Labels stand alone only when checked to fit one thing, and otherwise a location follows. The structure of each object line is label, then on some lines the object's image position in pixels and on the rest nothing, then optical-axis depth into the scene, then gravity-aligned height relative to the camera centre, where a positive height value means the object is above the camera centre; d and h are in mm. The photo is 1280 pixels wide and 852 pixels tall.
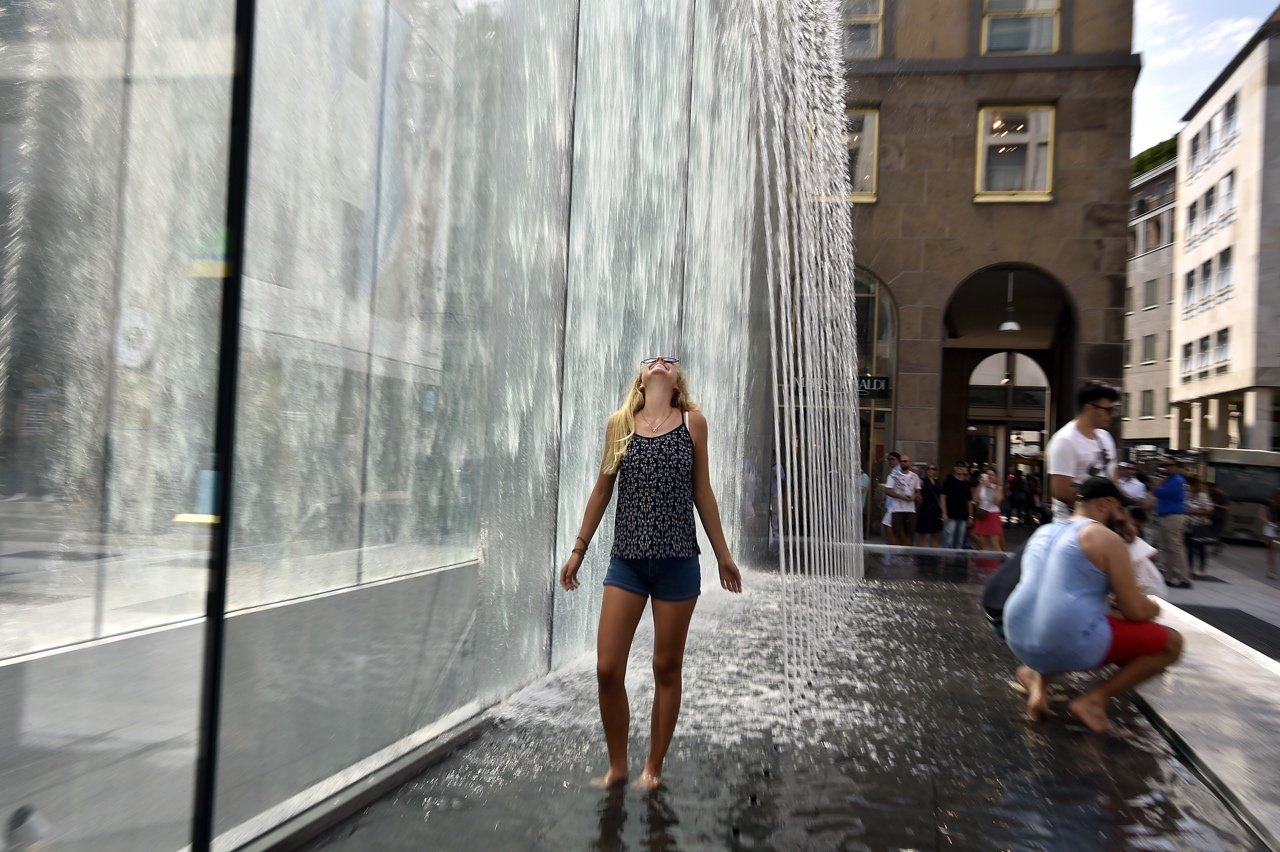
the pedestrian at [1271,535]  17922 -1311
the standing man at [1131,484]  13452 -383
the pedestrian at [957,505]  16656 -883
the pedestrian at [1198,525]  16891 -1100
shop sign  21172 +1126
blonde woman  4051 -392
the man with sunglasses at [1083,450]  6016 +16
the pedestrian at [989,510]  16156 -921
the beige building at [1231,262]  40219 +8269
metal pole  3090 -2
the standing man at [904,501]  16953 -858
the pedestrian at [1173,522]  13648 -835
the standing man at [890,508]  17156 -992
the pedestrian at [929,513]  16891 -1036
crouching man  5254 -813
